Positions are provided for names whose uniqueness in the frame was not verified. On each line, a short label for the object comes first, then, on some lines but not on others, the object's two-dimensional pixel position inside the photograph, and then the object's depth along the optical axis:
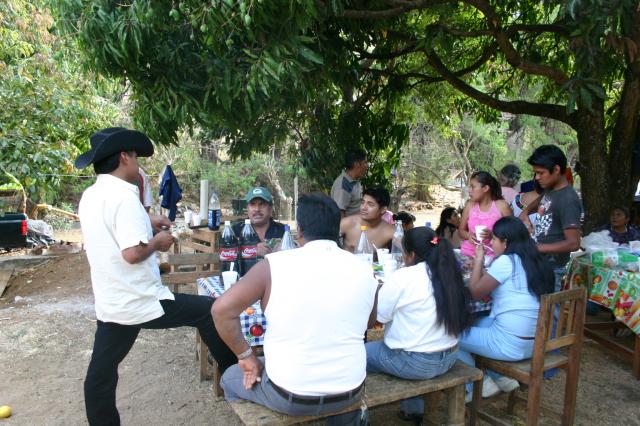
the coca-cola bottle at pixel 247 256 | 3.53
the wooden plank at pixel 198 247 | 5.34
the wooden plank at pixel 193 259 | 4.04
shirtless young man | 4.35
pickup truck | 8.46
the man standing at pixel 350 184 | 5.39
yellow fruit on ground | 3.37
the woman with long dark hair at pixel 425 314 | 2.56
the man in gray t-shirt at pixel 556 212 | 3.72
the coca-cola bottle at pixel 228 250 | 3.50
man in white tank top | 1.99
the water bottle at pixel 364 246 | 4.03
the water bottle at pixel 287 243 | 3.50
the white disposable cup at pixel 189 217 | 7.05
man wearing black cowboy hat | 2.51
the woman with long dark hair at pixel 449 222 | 5.77
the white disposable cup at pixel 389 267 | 3.28
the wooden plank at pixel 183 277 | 3.85
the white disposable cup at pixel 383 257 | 3.54
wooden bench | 2.21
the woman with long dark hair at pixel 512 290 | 2.97
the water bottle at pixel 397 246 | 3.66
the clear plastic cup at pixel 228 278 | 3.12
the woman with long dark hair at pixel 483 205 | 4.33
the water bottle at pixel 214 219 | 5.69
